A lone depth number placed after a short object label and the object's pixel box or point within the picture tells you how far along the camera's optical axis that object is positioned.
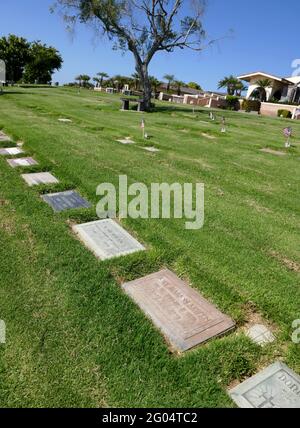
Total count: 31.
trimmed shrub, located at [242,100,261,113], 41.09
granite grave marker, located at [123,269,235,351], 2.82
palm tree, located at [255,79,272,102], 47.97
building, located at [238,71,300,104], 48.47
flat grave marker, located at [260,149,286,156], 10.75
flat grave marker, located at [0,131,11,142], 8.67
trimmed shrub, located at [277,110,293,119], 36.31
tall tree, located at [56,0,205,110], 20.73
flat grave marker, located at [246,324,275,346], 2.83
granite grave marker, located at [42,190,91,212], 4.94
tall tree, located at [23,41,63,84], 50.06
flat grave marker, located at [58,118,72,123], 12.99
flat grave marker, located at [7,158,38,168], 6.60
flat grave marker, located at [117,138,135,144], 10.12
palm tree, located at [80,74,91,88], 78.00
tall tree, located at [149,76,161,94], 59.64
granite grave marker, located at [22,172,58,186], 5.74
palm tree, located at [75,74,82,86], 78.31
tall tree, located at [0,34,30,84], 43.91
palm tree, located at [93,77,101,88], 77.21
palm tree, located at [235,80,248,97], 60.69
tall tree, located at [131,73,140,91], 67.51
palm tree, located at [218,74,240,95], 60.69
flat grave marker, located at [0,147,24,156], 7.26
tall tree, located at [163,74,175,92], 65.12
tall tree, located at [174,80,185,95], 63.54
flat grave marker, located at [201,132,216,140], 12.58
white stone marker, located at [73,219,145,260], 3.89
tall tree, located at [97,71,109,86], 76.44
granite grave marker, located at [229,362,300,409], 2.31
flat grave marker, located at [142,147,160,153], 9.21
